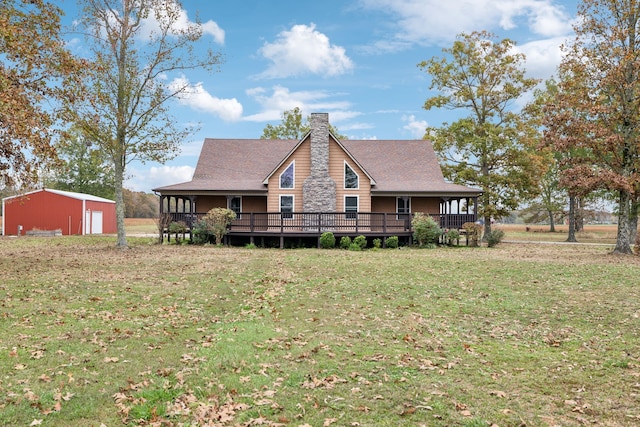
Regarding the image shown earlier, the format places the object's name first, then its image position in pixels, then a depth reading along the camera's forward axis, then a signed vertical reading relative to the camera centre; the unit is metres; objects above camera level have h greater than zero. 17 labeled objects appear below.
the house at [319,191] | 26.23 +1.43
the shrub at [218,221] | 25.16 -0.24
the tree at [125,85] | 23.38 +6.72
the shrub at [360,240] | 24.51 -1.30
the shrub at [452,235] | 26.64 -1.18
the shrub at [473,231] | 26.95 -0.97
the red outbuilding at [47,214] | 38.28 +0.34
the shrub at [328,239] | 24.73 -1.24
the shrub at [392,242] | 25.14 -1.46
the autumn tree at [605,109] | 22.61 +5.06
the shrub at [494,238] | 27.03 -1.40
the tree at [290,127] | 50.53 +9.59
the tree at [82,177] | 56.88 +5.05
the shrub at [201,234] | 25.55 -0.96
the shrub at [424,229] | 25.33 -0.78
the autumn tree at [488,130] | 35.16 +6.33
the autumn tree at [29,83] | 13.32 +4.48
